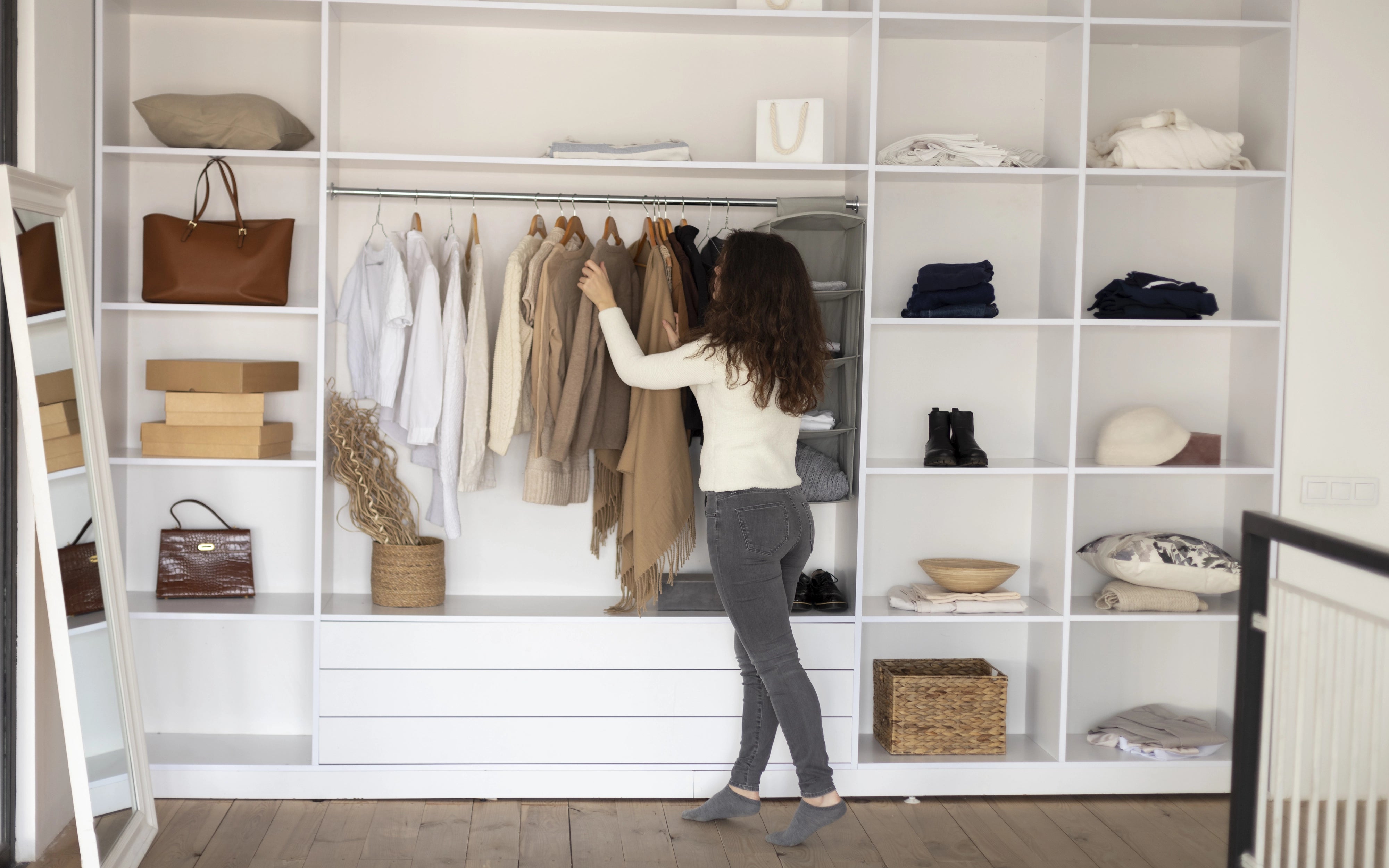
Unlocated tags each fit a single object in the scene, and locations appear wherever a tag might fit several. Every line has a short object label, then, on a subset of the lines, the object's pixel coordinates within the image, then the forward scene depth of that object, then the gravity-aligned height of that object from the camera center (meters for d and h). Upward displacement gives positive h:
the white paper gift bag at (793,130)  3.29 +0.79
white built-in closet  3.24 +0.09
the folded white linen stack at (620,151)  3.29 +0.71
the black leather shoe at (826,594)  3.37 -0.62
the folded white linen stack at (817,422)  3.32 -0.09
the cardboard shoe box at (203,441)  3.20 -0.18
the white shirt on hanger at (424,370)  3.27 +0.04
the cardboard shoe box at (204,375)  3.20 +0.01
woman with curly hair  2.76 -0.13
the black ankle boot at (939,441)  3.39 -0.15
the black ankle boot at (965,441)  3.37 -0.14
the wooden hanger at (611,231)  3.38 +0.48
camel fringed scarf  3.19 -0.20
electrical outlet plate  3.43 -0.27
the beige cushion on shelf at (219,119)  3.12 +0.74
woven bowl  3.44 -0.57
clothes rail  3.36 +0.58
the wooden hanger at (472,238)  3.37 +0.45
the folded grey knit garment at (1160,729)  3.46 -1.07
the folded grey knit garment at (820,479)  3.30 -0.26
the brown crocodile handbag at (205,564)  3.37 -0.57
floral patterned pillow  3.41 -0.51
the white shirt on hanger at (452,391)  3.27 -0.02
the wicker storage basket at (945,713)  3.39 -0.99
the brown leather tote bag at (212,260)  3.18 +0.35
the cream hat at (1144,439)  3.40 -0.13
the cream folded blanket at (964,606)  3.42 -0.66
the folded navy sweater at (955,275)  3.34 +0.36
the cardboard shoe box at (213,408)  3.20 -0.08
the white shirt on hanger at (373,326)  3.29 +0.17
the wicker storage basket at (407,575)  3.31 -0.58
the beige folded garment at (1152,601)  3.42 -0.63
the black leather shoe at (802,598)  3.37 -0.64
